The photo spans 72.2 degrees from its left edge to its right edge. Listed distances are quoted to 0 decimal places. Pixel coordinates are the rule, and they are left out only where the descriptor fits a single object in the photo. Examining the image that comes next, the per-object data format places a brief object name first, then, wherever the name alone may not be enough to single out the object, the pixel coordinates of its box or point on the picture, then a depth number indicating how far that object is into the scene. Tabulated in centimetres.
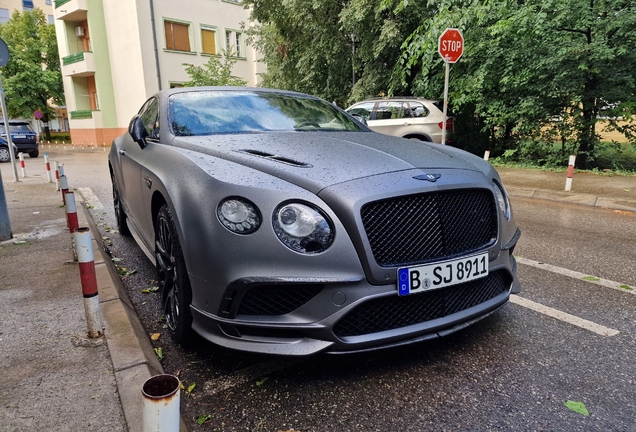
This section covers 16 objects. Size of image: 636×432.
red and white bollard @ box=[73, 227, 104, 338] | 251
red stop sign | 833
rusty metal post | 119
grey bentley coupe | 198
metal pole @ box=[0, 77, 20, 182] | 951
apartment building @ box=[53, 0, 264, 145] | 2483
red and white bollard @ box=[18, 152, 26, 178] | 1147
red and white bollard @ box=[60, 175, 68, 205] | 450
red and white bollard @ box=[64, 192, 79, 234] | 371
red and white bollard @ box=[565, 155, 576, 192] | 733
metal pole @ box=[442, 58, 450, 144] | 827
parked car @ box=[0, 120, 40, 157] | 1855
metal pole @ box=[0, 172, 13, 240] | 468
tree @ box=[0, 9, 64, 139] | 3130
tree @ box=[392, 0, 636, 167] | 834
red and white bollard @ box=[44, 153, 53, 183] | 987
